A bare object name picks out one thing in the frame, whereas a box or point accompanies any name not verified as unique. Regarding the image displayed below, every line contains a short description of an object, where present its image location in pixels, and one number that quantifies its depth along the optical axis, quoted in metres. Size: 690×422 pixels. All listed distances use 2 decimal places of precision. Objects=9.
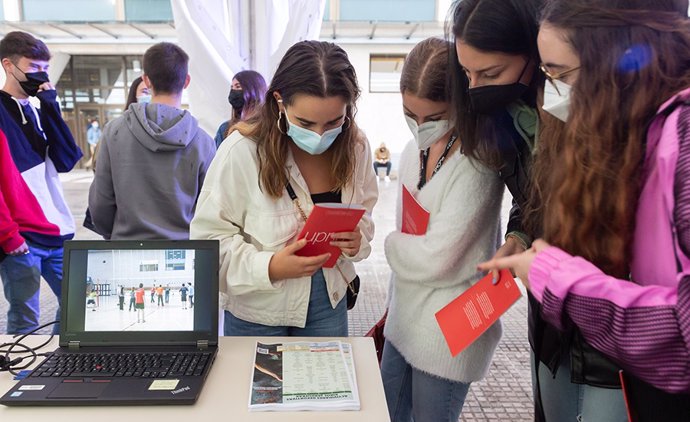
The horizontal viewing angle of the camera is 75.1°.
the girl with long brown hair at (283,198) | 1.15
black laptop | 1.02
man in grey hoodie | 1.80
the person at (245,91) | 2.17
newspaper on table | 0.88
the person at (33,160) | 2.07
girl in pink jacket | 0.64
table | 0.85
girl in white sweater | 1.09
